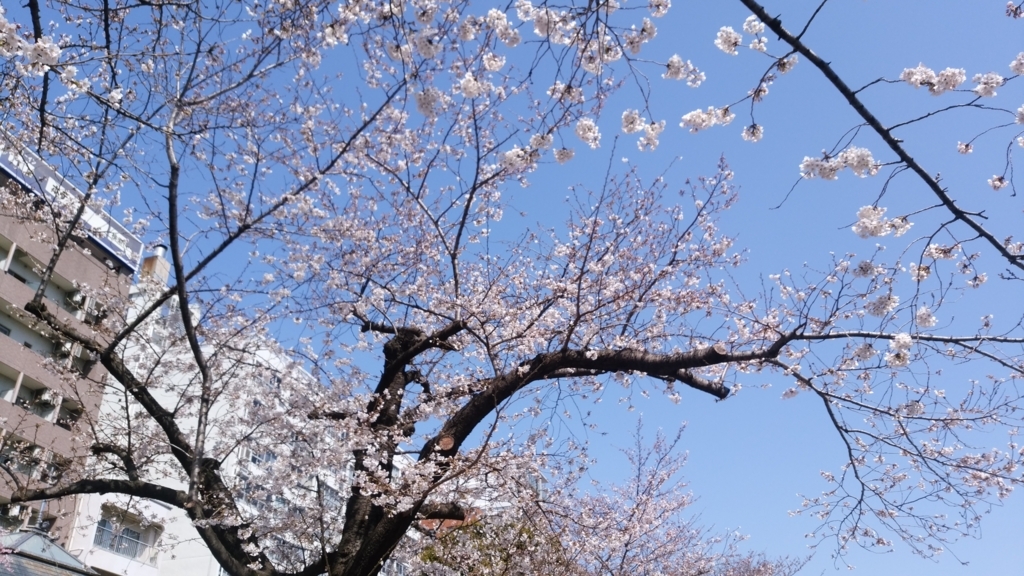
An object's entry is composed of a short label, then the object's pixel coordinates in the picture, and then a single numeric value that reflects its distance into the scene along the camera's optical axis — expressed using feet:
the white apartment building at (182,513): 24.48
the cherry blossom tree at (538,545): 25.99
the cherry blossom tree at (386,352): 11.53
